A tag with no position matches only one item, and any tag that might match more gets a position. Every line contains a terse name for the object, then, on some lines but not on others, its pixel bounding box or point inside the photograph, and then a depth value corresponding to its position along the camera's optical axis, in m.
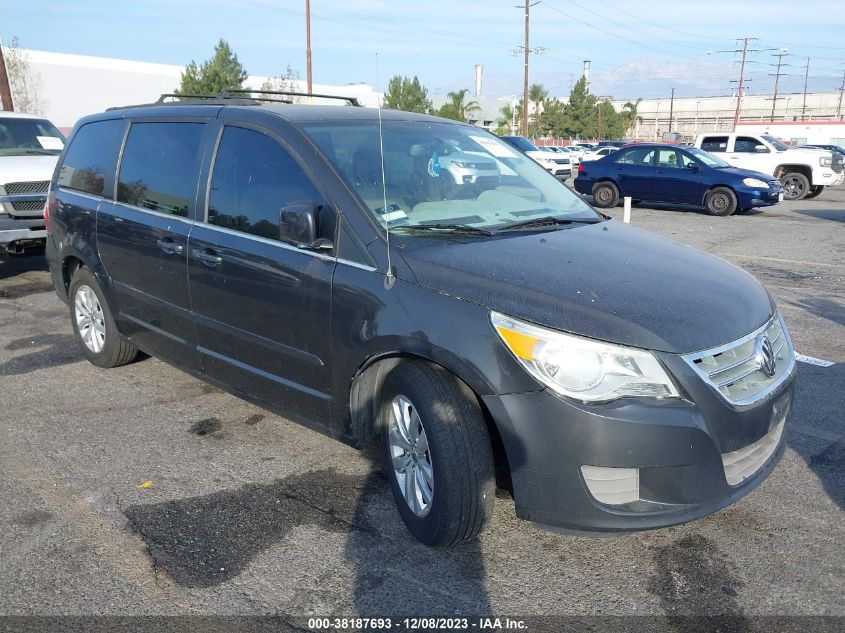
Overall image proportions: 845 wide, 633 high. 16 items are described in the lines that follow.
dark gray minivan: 2.80
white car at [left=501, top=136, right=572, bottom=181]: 29.16
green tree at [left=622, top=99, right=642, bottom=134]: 73.12
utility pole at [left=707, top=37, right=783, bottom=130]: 74.94
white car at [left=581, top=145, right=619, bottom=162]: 29.38
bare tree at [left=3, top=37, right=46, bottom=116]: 40.92
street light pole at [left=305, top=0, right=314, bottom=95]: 34.16
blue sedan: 16.09
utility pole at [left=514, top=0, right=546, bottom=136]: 45.91
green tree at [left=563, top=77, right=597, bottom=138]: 64.94
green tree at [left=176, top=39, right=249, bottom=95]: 42.12
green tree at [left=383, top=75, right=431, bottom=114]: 44.84
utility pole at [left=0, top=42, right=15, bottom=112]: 19.69
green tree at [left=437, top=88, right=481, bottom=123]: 50.78
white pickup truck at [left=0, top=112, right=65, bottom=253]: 8.73
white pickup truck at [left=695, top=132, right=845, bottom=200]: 20.36
